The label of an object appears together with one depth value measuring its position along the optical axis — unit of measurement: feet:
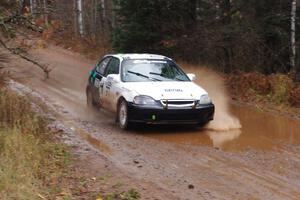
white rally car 38.24
